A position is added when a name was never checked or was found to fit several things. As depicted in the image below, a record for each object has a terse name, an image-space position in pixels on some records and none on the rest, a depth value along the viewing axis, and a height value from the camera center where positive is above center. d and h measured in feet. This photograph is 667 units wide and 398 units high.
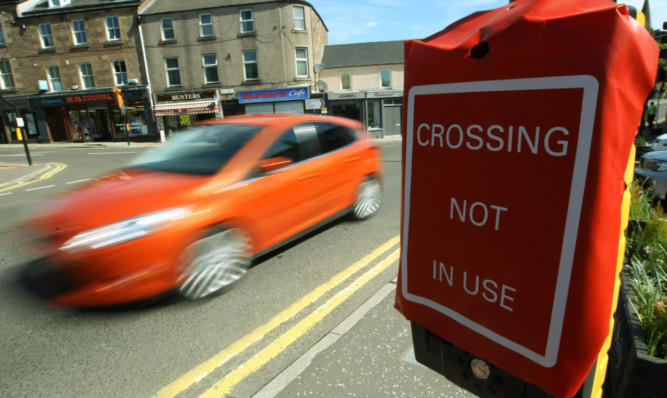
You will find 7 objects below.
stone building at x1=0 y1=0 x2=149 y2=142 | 82.23 +7.16
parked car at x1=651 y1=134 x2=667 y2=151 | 30.15 -5.23
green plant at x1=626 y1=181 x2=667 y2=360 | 6.00 -3.82
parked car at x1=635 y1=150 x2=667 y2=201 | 17.54 -4.20
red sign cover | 3.11 -0.82
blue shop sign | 80.33 -0.22
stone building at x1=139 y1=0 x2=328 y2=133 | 78.95 +8.05
